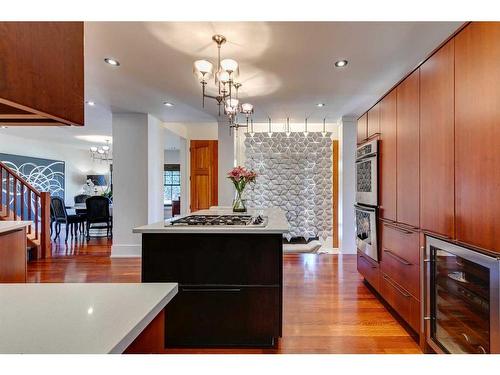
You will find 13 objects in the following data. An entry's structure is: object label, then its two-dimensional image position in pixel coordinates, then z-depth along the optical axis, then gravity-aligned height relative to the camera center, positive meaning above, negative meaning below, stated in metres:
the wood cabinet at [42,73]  0.66 +0.31
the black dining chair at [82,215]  6.43 -0.60
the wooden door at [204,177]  6.58 +0.28
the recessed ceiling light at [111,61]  2.68 +1.25
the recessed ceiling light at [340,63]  2.72 +1.25
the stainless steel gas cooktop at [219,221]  2.09 -0.26
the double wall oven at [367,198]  2.80 -0.10
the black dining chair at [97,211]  5.89 -0.47
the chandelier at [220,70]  2.26 +0.99
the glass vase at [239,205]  3.29 -0.20
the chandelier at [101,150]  7.81 +1.13
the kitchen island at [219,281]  1.92 -0.64
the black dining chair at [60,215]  6.26 -0.59
